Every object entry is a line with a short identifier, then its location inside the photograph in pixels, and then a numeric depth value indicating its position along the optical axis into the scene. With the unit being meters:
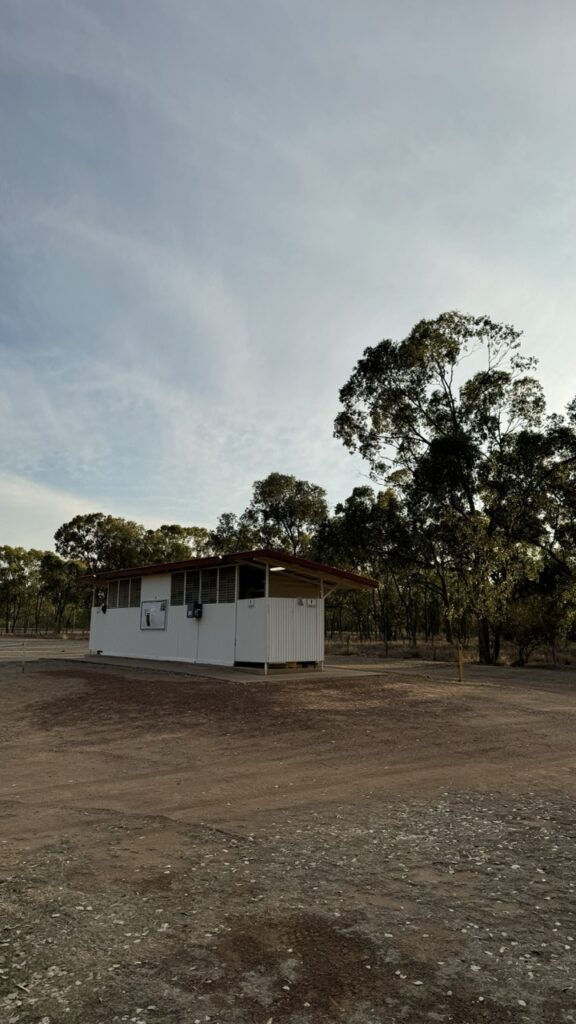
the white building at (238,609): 19.56
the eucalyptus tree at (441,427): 28.09
